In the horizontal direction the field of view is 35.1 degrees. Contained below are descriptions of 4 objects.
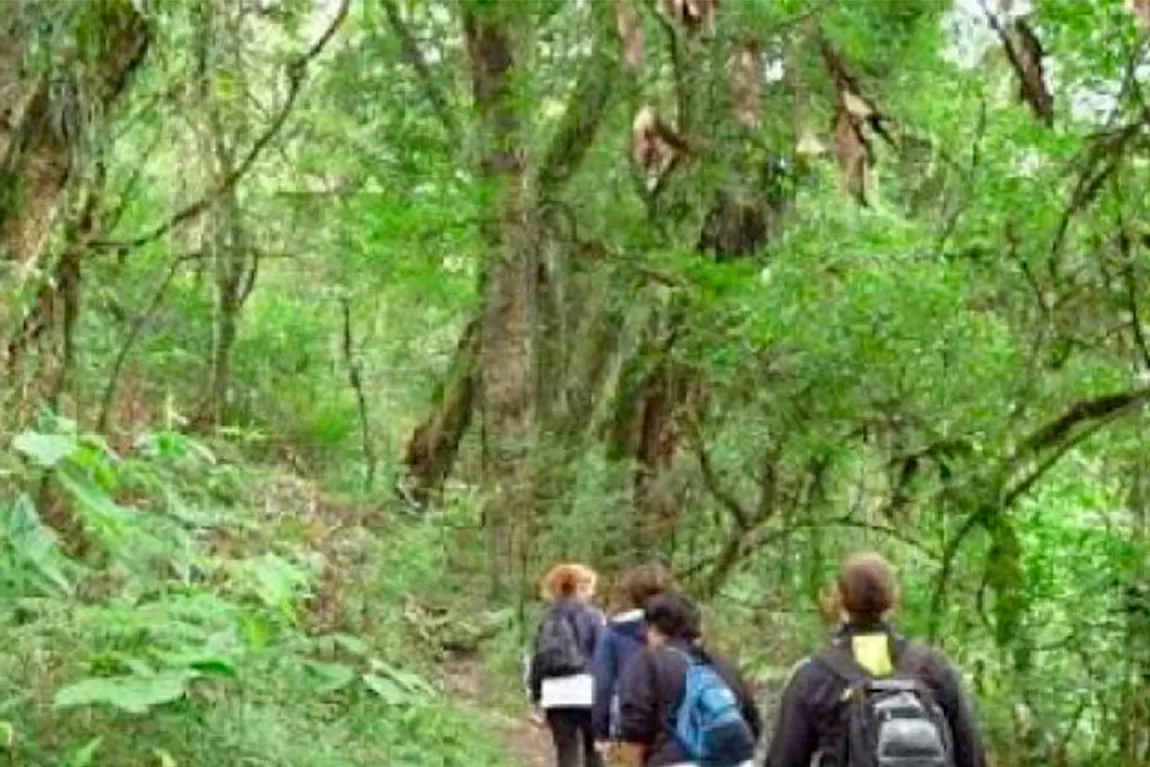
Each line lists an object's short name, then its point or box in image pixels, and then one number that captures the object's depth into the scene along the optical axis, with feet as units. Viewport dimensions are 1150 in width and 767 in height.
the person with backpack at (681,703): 21.91
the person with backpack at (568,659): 32.65
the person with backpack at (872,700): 17.65
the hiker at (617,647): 25.18
